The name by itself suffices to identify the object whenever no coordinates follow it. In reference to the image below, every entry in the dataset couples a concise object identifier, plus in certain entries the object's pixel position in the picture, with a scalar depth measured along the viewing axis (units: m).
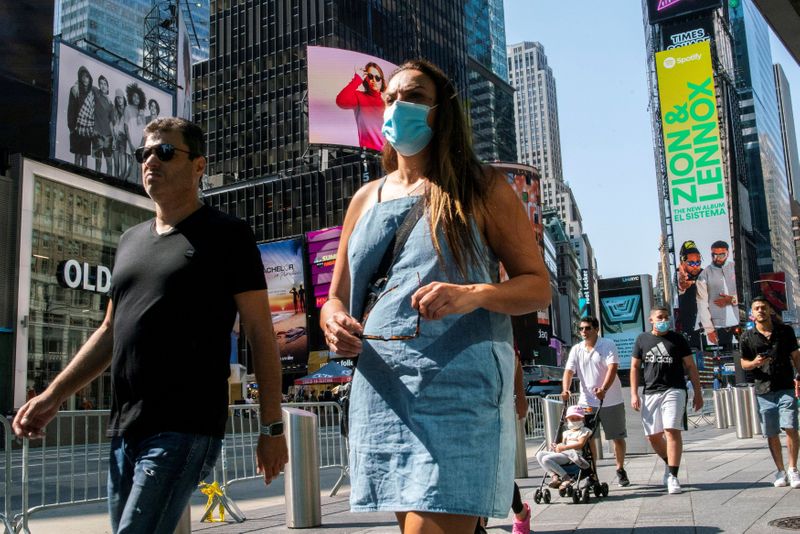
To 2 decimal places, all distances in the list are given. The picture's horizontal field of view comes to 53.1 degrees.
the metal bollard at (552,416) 10.64
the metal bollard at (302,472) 6.61
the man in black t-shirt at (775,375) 7.88
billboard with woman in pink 46.94
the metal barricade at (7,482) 6.05
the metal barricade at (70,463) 7.16
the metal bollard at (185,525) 5.22
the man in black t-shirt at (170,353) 2.36
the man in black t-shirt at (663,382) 8.24
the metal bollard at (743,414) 16.38
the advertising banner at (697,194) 84.88
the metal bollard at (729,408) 19.33
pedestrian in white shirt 9.20
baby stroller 7.72
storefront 29.91
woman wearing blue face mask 2.02
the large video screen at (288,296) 60.84
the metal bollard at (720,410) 20.44
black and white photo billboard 31.91
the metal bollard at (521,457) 9.96
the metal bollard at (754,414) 16.66
